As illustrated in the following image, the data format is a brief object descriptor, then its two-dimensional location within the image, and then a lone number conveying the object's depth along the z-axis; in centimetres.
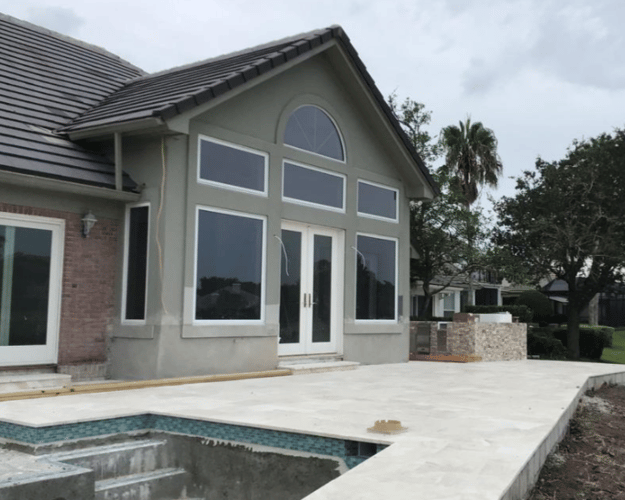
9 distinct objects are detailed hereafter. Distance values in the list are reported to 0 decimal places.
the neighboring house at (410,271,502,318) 3079
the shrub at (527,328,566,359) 2172
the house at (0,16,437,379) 849
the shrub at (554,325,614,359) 2373
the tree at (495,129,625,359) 2195
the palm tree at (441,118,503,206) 3300
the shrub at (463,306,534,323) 2527
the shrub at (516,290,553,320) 3131
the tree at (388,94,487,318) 2122
